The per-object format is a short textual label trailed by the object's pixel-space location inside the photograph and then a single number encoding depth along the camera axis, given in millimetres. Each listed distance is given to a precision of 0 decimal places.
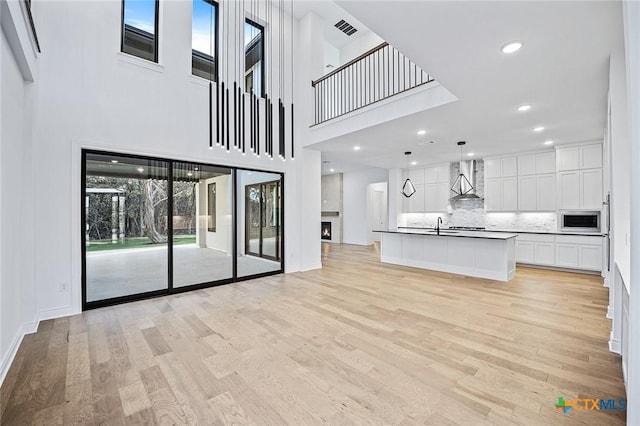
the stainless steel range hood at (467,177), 7770
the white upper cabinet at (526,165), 6766
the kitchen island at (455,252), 5418
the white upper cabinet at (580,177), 5785
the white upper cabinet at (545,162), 6492
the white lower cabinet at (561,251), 5699
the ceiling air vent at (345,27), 7361
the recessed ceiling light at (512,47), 2525
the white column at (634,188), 1297
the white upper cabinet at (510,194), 7020
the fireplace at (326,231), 12320
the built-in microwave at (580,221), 5855
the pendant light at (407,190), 9098
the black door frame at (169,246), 3764
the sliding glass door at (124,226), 3928
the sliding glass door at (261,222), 5574
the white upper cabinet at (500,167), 7059
